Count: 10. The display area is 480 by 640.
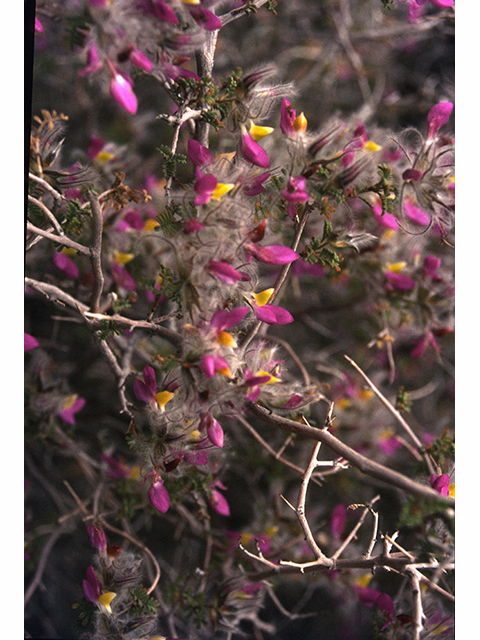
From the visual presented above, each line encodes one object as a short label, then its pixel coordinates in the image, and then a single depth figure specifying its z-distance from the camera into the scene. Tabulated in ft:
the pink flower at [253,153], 0.87
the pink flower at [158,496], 0.89
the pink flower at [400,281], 1.01
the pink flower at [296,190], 0.86
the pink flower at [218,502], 0.95
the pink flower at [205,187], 0.85
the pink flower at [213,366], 0.83
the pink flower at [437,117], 0.88
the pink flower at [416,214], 0.89
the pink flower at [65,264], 0.96
